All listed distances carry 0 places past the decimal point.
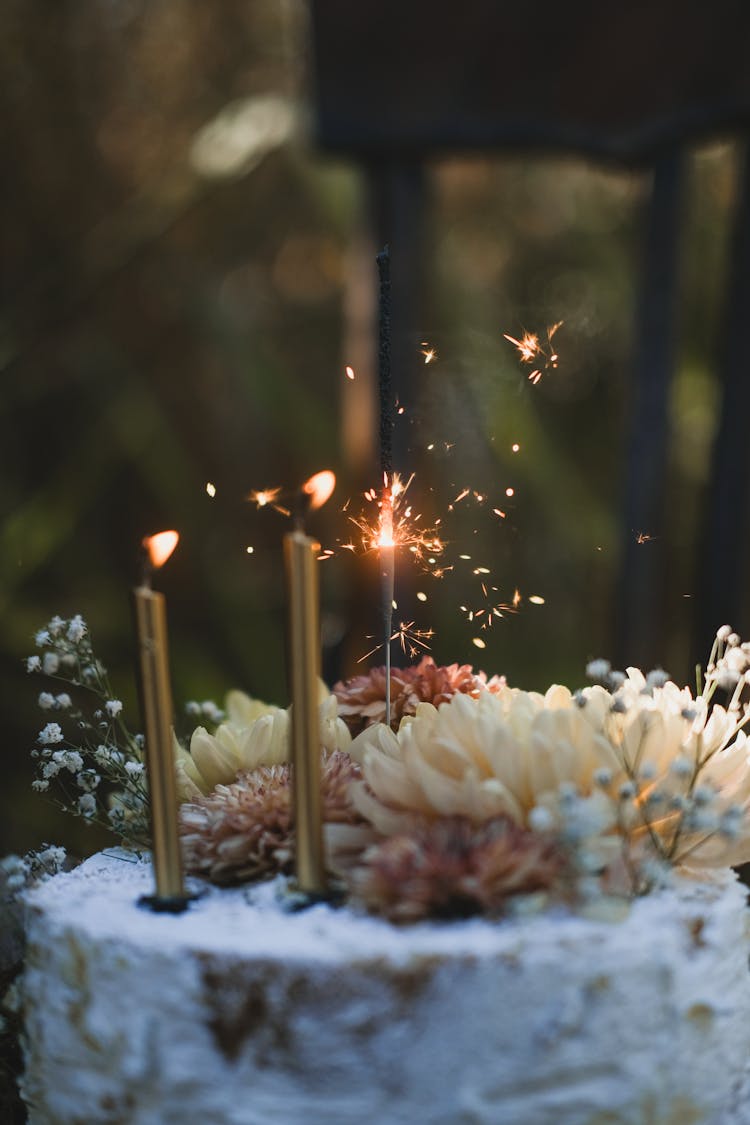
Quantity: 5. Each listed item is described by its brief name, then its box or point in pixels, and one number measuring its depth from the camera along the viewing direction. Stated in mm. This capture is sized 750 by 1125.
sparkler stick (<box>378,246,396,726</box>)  586
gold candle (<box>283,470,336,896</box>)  515
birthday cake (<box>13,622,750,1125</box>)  487
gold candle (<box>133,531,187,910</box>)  523
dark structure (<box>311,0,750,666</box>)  1638
